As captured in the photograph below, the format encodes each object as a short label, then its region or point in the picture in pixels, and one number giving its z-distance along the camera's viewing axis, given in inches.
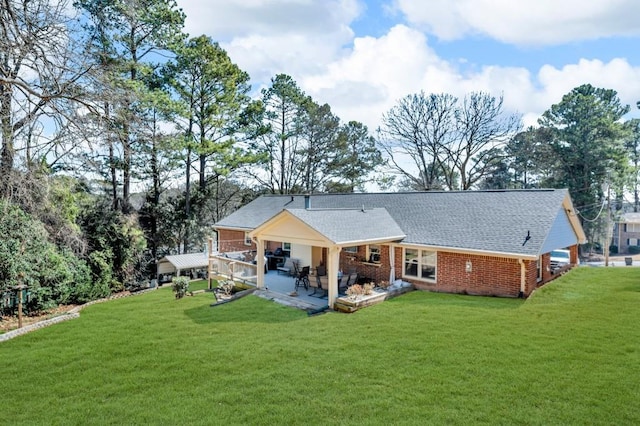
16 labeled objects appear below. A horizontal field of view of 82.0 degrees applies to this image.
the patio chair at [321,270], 590.2
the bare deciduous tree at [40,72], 324.8
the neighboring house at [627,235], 1742.1
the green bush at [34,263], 504.7
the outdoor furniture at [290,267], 705.6
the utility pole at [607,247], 987.6
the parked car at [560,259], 687.0
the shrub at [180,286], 618.5
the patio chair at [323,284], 569.0
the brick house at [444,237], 500.7
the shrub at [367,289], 515.2
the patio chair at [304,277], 602.1
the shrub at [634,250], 1740.9
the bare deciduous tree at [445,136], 1289.4
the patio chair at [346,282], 578.2
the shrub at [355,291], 509.4
